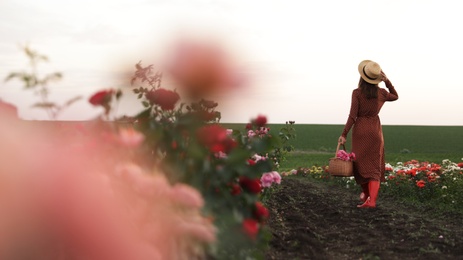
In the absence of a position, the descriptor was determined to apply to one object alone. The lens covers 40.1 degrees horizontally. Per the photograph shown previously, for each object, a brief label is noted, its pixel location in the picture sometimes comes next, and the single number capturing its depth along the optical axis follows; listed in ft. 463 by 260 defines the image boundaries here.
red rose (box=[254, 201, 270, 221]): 12.52
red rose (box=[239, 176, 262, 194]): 12.73
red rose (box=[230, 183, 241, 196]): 12.60
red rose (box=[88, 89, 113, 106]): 11.88
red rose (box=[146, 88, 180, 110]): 12.71
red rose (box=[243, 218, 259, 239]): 11.43
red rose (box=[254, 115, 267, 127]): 16.56
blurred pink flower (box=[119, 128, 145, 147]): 10.75
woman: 27.63
